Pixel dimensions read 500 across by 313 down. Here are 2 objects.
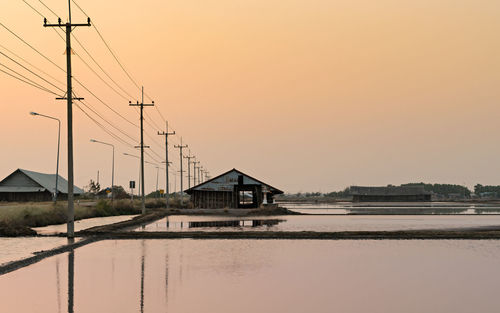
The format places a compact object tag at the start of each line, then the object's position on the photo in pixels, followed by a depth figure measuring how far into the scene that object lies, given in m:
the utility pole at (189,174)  146.62
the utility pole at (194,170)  160.76
